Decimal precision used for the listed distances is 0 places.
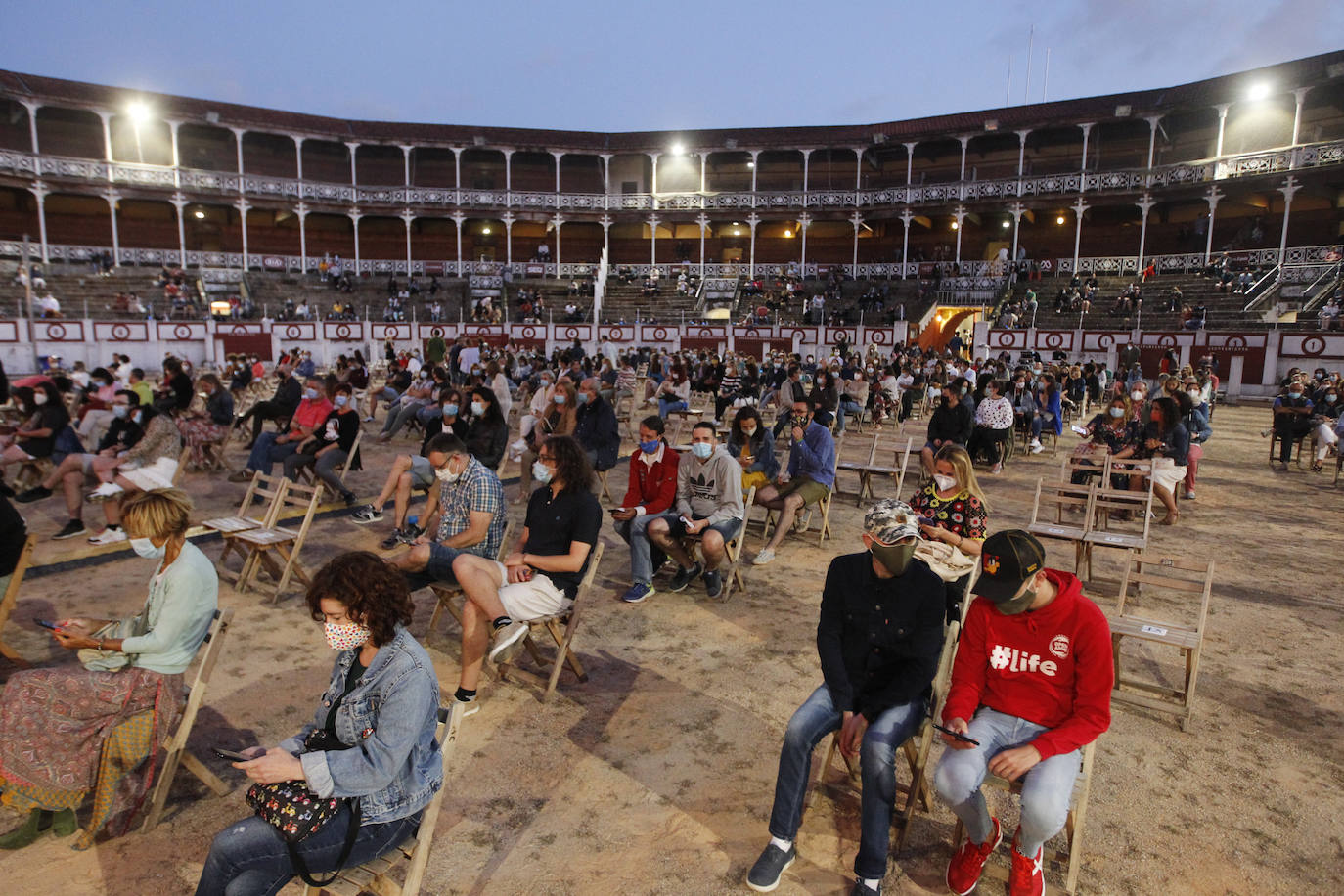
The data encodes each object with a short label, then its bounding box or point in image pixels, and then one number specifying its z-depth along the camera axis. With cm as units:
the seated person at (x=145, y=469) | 761
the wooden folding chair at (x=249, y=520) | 656
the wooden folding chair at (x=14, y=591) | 476
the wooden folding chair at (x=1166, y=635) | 452
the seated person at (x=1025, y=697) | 318
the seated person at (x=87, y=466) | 779
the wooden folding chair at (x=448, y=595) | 520
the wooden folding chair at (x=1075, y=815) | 327
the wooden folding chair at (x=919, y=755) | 361
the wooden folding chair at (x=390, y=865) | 271
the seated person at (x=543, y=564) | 465
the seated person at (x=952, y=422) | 952
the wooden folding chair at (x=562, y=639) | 482
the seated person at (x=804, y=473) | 765
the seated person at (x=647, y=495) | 650
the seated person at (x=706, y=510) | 639
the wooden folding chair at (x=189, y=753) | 362
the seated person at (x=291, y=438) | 885
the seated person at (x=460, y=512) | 513
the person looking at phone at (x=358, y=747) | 262
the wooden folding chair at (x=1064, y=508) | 658
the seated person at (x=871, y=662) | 335
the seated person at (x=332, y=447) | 865
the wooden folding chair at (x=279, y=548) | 629
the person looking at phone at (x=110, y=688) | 338
